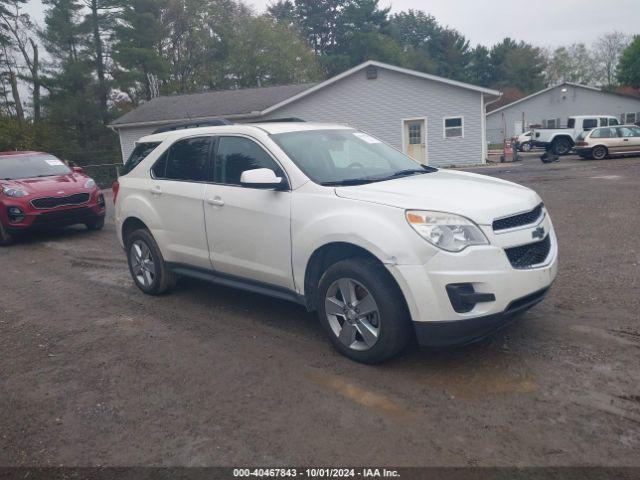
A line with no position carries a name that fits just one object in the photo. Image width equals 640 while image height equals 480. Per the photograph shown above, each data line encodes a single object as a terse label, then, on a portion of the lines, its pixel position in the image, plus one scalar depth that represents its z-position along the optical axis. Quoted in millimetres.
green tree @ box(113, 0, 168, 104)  38344
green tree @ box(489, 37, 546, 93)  69562
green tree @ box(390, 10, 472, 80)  71750
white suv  3832
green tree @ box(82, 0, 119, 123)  37688
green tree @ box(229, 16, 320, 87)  49000
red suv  9938
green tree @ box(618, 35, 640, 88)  48156
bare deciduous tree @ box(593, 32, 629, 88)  78394
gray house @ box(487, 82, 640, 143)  42594
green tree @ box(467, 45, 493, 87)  72500
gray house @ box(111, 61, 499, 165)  24828
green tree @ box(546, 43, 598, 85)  80688
